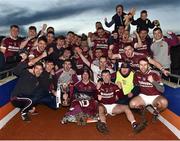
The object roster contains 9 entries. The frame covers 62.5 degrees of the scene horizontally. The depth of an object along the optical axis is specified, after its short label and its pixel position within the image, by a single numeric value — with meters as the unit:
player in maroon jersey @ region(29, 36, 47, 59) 4.11
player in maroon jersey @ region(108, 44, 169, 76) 3.97
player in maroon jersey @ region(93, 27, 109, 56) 5.33
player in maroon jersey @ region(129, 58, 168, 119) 3.48
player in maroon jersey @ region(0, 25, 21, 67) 4.60
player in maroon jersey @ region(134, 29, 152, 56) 4.46
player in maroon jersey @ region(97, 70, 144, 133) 3.38
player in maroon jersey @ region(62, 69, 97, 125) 3.47
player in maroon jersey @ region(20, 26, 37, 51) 4.66
